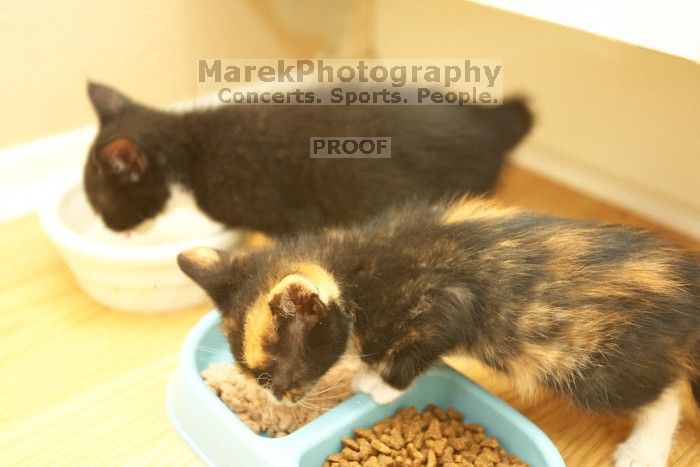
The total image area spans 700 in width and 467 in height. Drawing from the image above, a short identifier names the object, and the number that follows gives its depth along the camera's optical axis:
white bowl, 0.67
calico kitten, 0.54
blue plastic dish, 0.55
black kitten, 0.68
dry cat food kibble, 0.56
